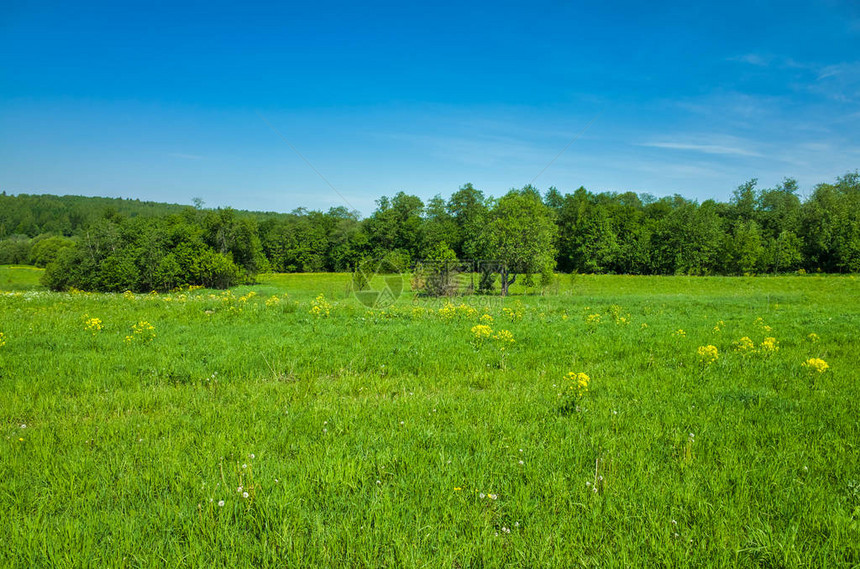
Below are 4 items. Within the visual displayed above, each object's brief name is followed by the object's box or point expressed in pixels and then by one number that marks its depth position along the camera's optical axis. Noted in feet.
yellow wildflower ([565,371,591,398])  18.67
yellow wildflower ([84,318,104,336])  33.24
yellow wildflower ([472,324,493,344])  31.27
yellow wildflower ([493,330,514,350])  31.07
